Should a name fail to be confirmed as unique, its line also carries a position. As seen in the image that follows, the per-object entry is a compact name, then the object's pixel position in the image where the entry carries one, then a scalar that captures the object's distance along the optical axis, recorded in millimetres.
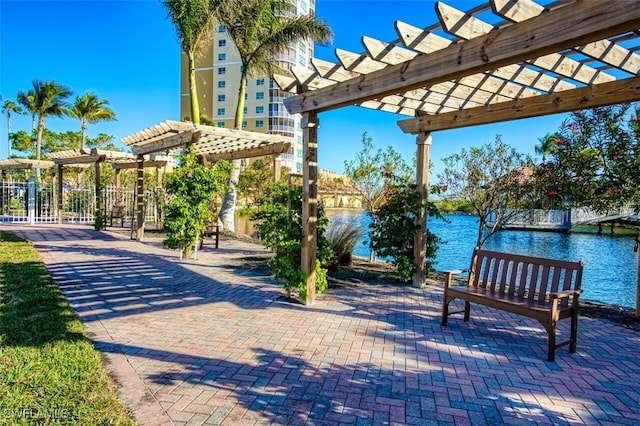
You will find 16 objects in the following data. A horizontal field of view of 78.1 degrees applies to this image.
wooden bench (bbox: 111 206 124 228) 14842
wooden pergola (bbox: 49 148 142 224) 13831
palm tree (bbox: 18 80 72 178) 27125
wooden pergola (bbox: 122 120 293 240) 8617
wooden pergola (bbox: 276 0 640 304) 2855
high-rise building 48781
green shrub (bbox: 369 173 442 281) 6648
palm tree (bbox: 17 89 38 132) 27422
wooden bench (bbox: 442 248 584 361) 3648
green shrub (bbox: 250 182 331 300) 5332
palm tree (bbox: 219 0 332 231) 13438
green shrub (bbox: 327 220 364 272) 8078
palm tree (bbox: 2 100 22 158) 31234
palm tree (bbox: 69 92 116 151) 27875
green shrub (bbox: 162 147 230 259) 8148
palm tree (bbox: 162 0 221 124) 12805
